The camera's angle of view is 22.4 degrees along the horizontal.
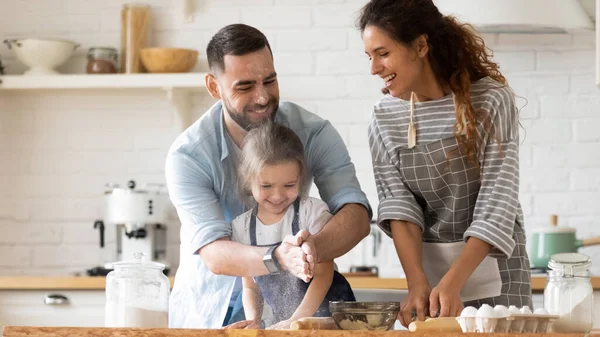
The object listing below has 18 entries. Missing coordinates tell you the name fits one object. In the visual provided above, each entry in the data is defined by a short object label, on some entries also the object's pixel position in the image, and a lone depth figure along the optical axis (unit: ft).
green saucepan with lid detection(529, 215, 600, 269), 15.74
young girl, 9.53
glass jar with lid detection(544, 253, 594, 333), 8.43
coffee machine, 16.52
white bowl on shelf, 17.32
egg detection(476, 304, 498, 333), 8.08
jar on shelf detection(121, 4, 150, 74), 17.48
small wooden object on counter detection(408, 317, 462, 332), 8.06
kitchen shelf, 16.92
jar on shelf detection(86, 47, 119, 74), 17.28
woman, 9.93
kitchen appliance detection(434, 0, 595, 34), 14.54
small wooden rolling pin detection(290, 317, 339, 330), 8.37
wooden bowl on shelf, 17.05
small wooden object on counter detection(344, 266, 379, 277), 15.93
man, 9.80
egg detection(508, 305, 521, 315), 8.13
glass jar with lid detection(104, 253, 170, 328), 8.76
